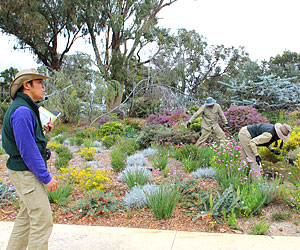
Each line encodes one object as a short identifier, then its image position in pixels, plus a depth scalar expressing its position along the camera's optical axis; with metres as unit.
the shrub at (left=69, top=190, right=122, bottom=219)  4.08
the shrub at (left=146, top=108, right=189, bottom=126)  11.06
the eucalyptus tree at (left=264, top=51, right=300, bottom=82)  13.48
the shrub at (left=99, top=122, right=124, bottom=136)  10.97
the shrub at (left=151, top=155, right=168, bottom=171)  5.96
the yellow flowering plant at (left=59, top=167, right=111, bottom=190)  4.81
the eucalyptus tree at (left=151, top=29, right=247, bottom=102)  23.45
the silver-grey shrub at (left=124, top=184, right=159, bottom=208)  4.27
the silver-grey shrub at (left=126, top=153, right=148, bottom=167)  6.58
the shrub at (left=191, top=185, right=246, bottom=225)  3.79
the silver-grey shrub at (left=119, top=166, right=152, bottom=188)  4.87
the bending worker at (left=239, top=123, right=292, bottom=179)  4.75
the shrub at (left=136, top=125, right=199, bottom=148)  8.22
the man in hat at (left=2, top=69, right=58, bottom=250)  2.19
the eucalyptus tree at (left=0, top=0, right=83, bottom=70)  16.58
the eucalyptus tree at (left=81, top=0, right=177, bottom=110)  18.69
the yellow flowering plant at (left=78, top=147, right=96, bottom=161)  7.23
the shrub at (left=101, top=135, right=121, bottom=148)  9.25
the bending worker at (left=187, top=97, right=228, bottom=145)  8.05
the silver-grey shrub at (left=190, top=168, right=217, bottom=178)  5.43
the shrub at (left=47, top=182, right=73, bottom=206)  4.40
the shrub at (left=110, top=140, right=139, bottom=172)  6.12
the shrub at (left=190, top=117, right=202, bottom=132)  9.77
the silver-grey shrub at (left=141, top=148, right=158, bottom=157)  7.61
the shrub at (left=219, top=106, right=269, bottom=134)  9.05
